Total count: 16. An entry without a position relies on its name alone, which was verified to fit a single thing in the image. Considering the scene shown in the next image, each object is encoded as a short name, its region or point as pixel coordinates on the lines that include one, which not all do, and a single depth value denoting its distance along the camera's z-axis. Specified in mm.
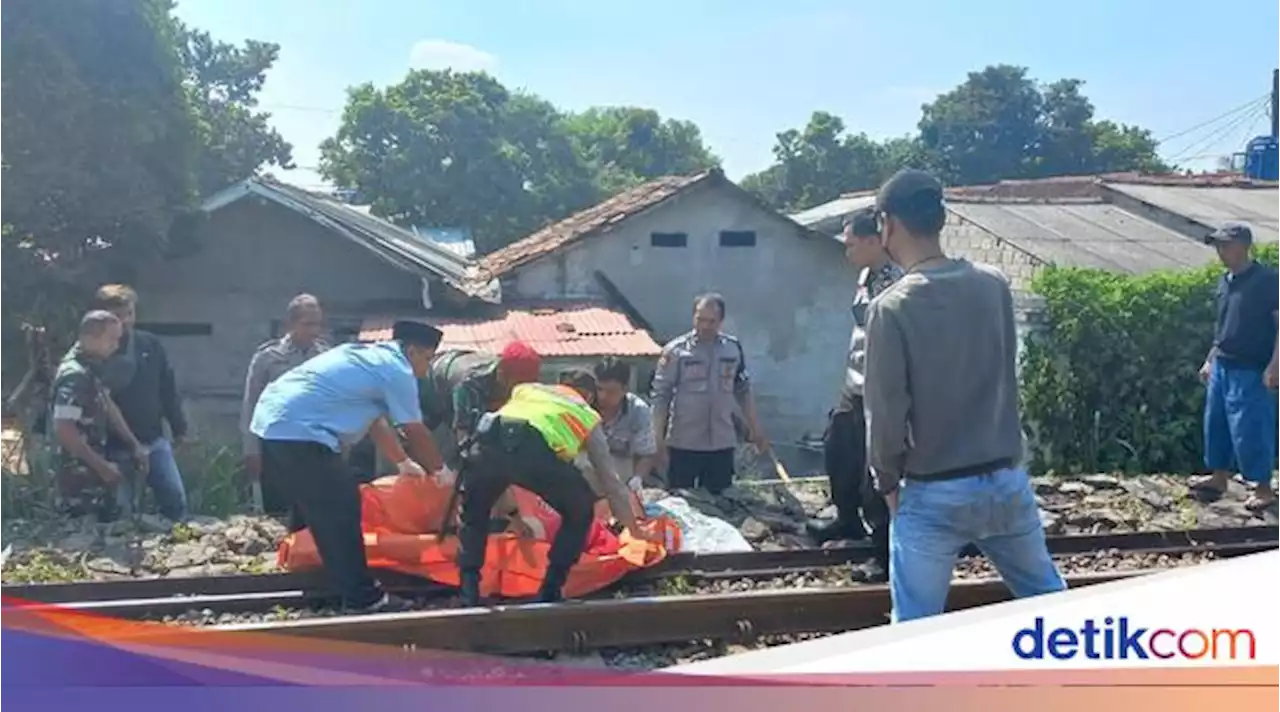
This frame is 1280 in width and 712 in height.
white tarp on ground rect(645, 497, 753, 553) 6527
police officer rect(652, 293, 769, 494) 7773
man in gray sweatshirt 3682
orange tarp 5516
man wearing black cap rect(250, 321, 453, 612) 5328
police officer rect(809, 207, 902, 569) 5820
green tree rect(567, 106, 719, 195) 54375
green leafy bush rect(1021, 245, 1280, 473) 11641
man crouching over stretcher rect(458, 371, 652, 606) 5078
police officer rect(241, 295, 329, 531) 7258
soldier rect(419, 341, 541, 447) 5500
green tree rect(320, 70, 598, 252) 37656
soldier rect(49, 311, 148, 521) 6828
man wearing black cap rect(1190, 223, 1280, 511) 7383
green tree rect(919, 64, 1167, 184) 52906
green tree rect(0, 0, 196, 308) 12156
